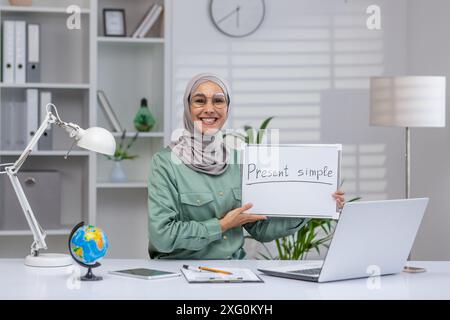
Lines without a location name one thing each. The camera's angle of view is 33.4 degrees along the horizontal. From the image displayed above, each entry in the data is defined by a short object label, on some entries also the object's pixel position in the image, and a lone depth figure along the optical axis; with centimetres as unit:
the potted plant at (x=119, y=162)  407
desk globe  204
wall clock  428
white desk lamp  221
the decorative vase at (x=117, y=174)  407
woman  250
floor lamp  360
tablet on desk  209
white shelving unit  397
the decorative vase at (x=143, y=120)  411
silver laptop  195
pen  214
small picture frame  409
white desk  185
